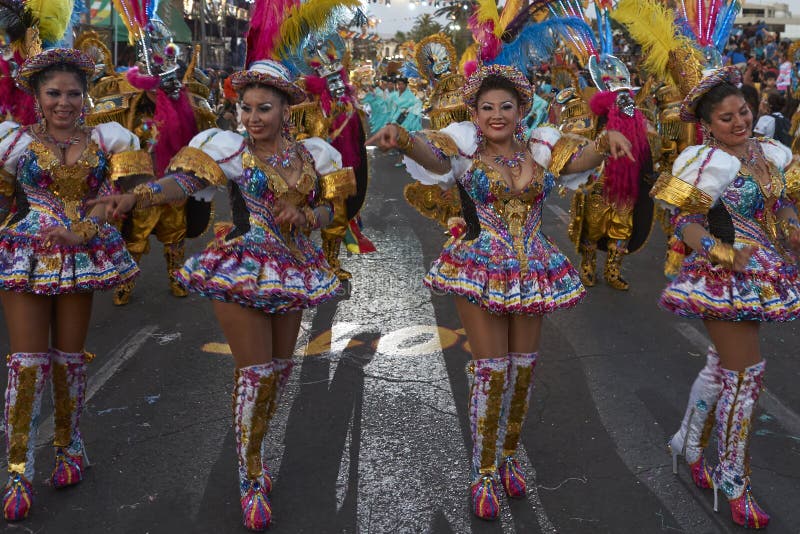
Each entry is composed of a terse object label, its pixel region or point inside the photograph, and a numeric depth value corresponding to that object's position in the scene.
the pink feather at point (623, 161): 4.77
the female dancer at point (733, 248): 3.51
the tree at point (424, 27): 61.90
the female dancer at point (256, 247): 3.48
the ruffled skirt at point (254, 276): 3.45
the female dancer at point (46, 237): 3.61
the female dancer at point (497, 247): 3.60
